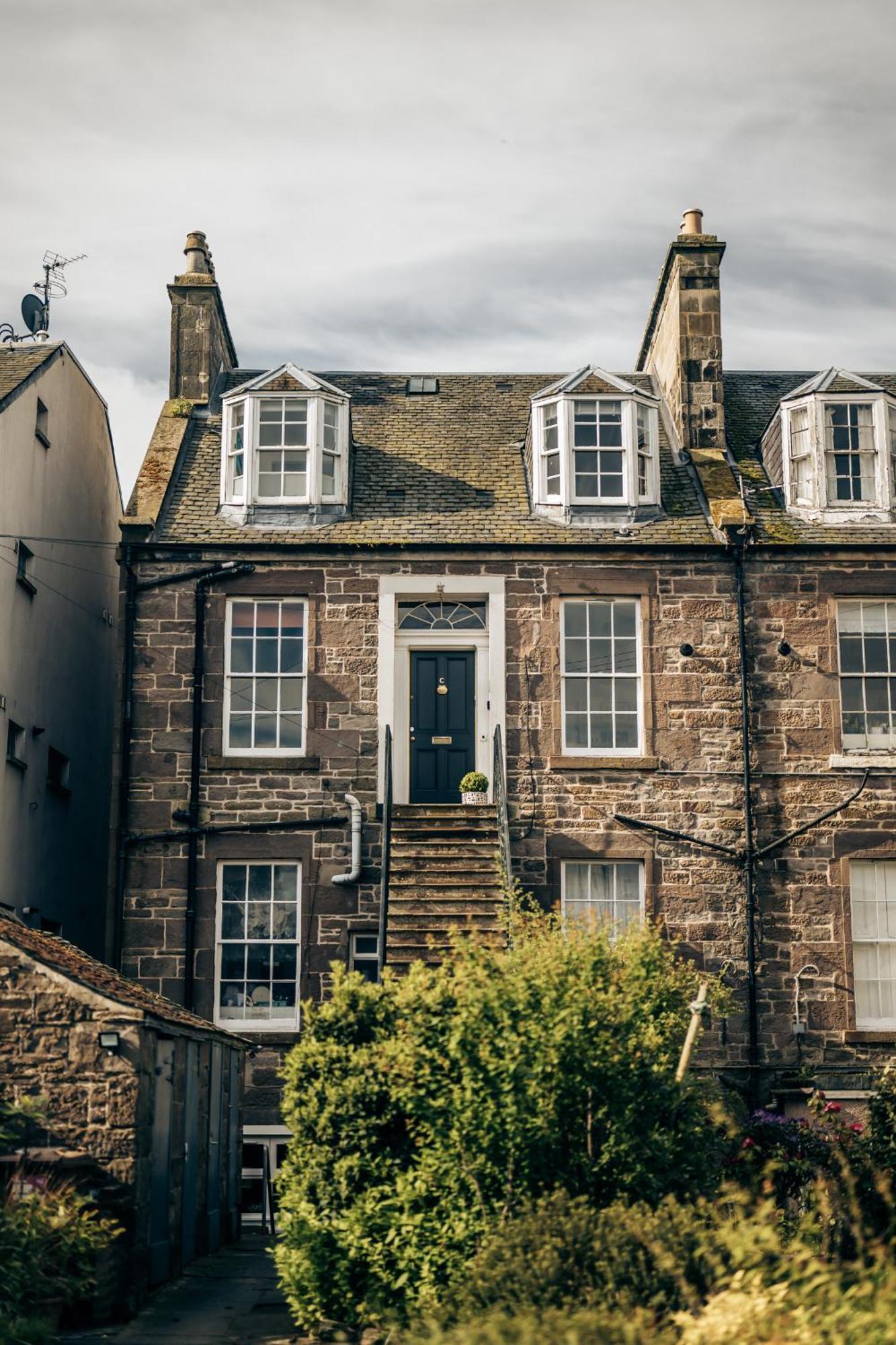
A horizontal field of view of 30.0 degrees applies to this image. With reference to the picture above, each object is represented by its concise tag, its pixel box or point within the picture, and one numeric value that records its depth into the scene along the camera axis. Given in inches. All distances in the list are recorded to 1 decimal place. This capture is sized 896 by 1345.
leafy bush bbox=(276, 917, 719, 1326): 495.2
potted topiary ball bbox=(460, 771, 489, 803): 879.1
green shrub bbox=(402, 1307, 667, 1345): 343.0
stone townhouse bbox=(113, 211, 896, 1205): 842.8
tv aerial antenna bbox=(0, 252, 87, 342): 1036.5
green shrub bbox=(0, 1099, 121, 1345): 500.1
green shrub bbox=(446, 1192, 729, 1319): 401.7
